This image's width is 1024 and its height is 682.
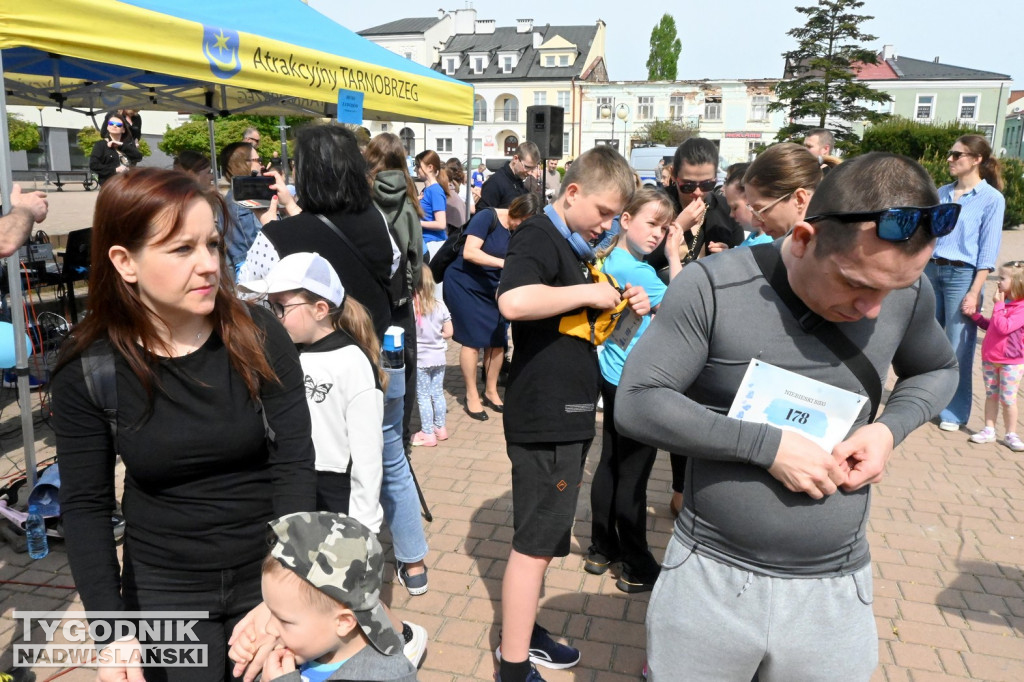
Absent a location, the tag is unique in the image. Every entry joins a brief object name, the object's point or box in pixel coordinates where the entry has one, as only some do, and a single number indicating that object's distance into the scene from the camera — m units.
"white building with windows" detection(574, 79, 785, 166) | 56.41
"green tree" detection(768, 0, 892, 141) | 39.75
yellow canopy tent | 3.57
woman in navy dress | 5.56
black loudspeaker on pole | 8.73
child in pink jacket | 5.30
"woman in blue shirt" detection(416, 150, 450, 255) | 7.11
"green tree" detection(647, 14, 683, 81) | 68.88
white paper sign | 1.51
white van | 25.16
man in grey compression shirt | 1.50
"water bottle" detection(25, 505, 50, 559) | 3.71
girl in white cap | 2.49
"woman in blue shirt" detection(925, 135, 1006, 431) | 5.46
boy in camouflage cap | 1.49
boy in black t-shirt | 2.42
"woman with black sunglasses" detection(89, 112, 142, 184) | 7.25
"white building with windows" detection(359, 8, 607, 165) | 61.25
